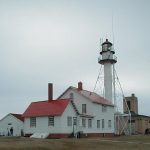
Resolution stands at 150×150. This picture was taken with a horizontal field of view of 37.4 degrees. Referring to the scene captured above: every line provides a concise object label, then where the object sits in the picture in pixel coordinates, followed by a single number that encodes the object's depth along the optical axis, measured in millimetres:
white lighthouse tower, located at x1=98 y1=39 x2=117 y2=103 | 34568
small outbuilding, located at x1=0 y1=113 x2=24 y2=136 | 30883
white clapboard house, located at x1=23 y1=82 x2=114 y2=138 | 26833
